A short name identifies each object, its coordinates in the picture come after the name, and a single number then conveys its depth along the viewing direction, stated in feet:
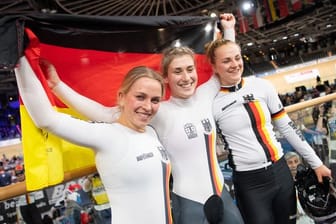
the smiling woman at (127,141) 4.47
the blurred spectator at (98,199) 6.12
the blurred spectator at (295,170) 9.07
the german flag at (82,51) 4.67
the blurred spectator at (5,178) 28.96
